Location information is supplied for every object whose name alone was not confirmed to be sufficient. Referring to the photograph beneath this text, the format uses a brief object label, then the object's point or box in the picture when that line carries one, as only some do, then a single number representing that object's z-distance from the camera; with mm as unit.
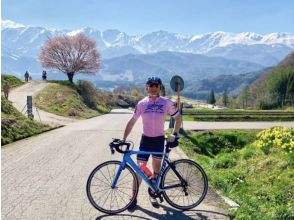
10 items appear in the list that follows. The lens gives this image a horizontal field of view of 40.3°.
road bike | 7160
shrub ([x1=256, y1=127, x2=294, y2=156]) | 10503
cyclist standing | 7168
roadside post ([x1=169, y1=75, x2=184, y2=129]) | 18891
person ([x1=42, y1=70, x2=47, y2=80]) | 64550
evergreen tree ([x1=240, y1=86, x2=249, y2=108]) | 165775
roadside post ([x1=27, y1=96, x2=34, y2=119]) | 25095
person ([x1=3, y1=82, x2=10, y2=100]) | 37078
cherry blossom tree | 63531
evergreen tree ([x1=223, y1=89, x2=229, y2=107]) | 198125
